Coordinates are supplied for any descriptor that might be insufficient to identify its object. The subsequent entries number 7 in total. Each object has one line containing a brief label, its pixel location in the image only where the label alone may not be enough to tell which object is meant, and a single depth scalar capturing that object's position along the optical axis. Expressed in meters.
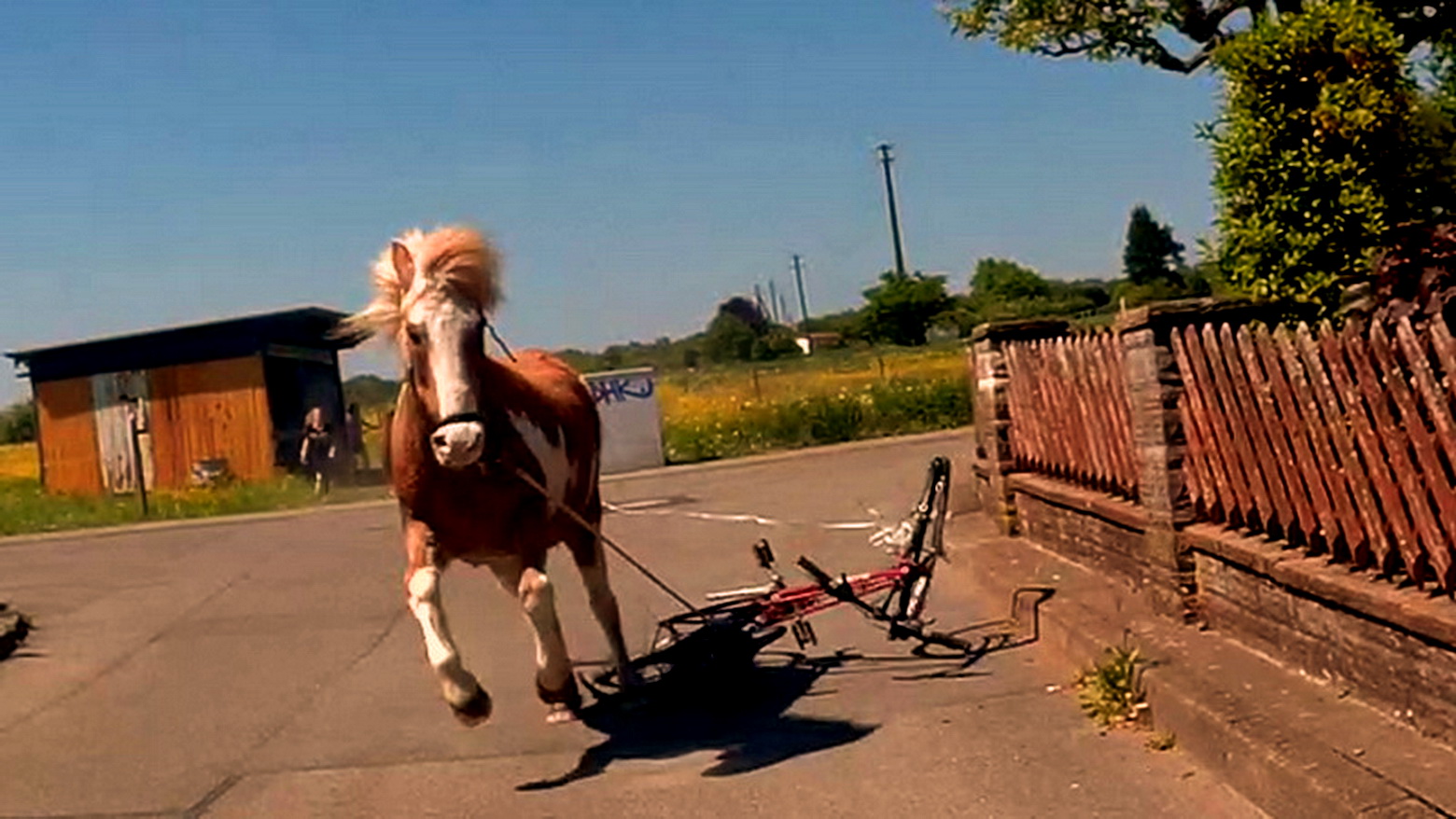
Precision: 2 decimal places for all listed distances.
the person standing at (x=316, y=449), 35.66
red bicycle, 9.20
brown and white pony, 7.80
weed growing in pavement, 7.70
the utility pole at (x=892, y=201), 91.50
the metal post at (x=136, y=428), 36.38
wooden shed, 36.56
